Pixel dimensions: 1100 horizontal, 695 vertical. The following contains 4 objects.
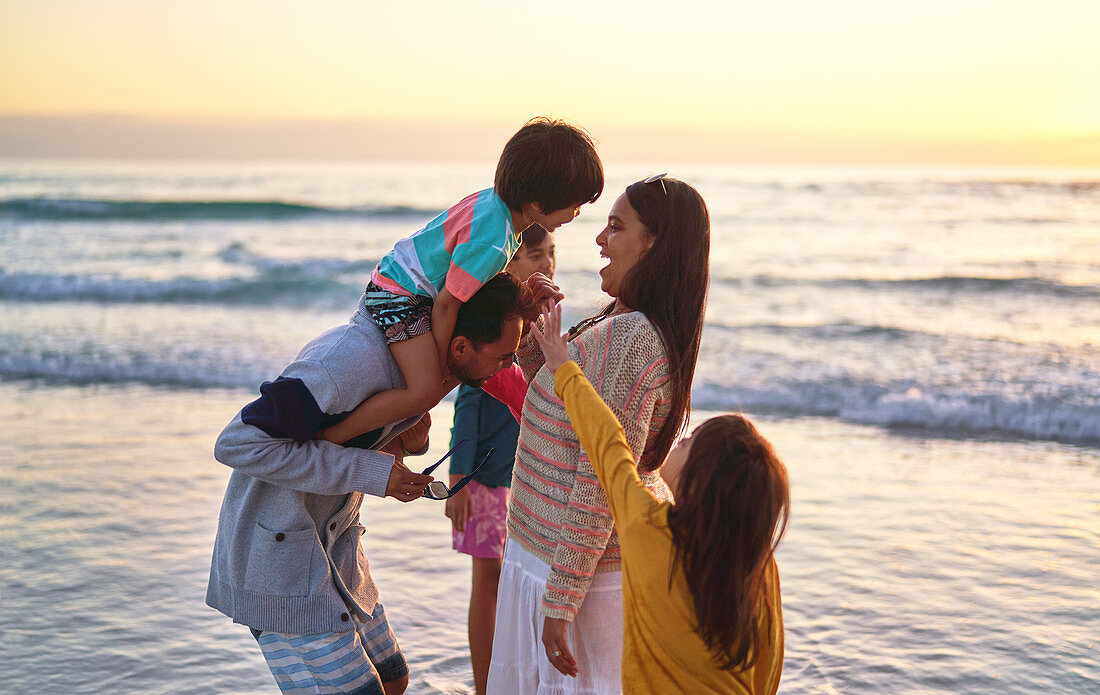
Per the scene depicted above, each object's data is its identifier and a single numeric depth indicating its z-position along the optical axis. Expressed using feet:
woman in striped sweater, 6.90
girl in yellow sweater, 6.03
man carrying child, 6.44
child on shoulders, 6.89
